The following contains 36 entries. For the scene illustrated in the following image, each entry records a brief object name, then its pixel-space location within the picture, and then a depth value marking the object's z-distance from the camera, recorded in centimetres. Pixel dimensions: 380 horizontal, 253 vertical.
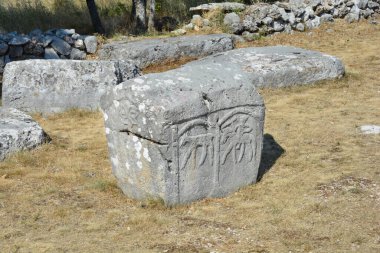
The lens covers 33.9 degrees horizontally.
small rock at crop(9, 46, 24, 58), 1312
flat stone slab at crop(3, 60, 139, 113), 1002
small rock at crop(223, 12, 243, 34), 1501
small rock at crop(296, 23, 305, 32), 1559
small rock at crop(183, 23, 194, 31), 1531
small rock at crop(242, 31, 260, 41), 1486
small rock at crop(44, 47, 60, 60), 1335
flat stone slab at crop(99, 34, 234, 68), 1273
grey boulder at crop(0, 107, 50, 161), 785
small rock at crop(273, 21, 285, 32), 1530
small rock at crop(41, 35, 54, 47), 1340
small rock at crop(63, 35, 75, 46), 1367
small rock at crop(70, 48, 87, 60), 1362
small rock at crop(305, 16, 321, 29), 1580
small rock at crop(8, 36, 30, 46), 1306
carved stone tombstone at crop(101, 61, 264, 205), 607
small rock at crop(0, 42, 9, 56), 1295
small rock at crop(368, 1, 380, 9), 1727
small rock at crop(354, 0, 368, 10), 1689
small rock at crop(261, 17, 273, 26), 1512
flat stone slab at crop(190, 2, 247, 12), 1561
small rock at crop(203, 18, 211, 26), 1534
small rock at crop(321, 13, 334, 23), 1625
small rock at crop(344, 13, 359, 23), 1667
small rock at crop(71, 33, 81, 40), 1380
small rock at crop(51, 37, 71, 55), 1347
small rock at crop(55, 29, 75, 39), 1372
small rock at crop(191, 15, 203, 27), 1540
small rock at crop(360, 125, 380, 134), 840
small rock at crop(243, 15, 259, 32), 1503
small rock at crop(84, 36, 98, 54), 1373
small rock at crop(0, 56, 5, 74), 1280
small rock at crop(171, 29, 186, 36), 1487
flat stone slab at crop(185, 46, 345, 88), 1102
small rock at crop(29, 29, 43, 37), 1366
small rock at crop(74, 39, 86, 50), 1372
